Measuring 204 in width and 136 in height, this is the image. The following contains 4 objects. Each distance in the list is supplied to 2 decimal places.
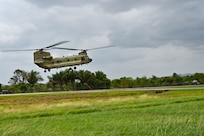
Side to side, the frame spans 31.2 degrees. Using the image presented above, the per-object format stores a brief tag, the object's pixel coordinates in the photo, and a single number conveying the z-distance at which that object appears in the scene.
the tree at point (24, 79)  90.06
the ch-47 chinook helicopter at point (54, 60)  61.66
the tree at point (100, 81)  90.69
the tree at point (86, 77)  90.69
